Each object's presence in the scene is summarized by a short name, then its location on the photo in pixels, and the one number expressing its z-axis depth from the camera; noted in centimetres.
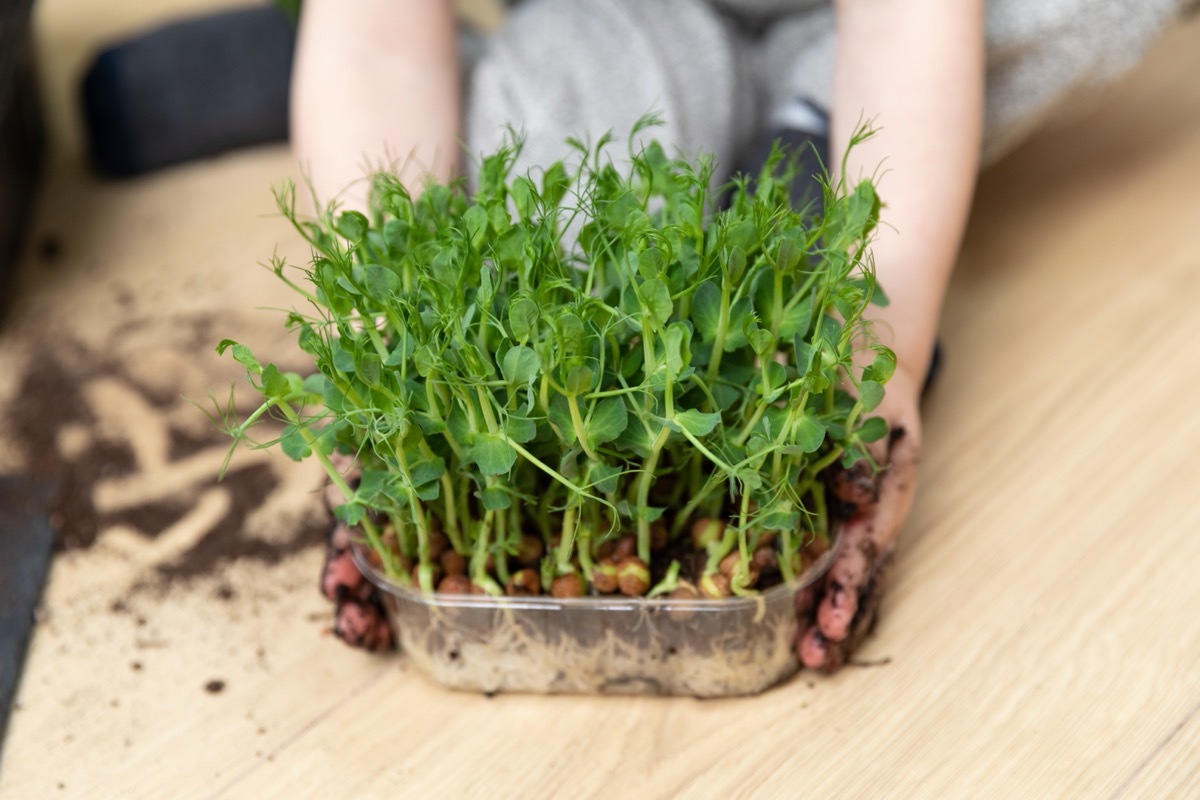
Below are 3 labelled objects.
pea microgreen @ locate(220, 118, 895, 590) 59
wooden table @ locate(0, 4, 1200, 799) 69
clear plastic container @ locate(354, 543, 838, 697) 67
